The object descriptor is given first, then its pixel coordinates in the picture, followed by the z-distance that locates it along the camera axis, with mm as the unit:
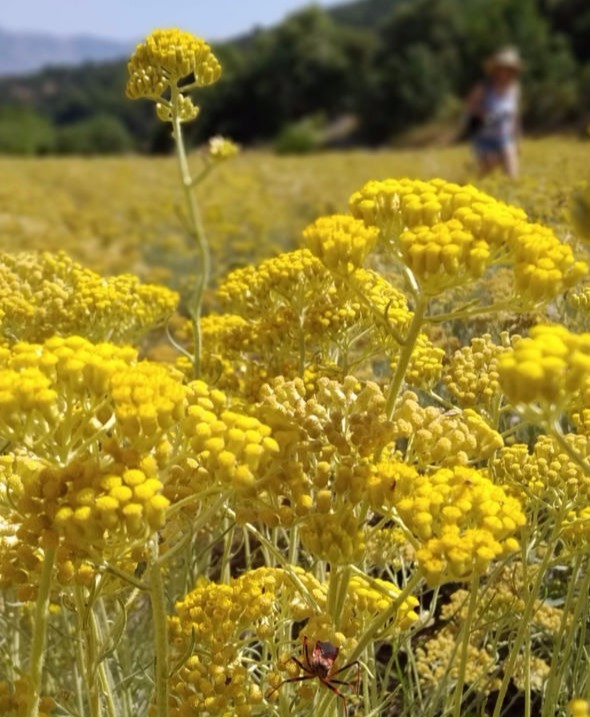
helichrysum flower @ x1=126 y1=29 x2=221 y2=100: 489
